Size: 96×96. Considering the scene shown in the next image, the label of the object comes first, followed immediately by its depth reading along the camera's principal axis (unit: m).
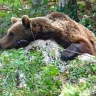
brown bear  15.70
